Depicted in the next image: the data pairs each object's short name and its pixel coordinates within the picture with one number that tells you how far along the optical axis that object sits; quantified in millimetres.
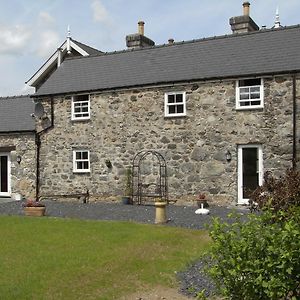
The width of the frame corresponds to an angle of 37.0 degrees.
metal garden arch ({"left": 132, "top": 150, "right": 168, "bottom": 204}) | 19375
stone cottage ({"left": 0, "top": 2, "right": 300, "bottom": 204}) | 17562
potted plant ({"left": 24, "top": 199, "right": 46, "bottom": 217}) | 16547
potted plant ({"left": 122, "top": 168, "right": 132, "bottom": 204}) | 20083
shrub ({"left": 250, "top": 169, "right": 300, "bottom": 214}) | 10430
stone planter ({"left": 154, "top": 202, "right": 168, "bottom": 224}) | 14430
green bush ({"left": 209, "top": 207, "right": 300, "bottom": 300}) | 4637
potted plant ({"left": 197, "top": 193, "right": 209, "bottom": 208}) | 18156
